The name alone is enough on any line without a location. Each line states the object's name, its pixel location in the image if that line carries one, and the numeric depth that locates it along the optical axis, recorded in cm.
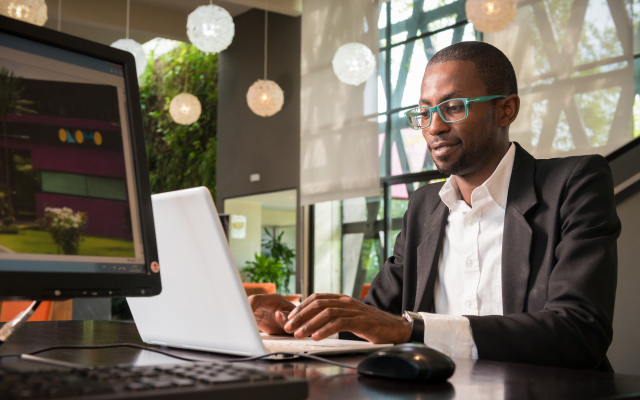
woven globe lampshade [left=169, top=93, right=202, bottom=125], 823
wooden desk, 74
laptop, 96
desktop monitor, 84
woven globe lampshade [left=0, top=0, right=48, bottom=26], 435
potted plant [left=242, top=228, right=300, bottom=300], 891
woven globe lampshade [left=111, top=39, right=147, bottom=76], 568
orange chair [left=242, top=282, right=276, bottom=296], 632
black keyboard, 55
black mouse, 80
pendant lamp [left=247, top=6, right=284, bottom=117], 729
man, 120
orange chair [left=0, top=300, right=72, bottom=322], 256
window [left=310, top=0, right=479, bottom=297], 709
